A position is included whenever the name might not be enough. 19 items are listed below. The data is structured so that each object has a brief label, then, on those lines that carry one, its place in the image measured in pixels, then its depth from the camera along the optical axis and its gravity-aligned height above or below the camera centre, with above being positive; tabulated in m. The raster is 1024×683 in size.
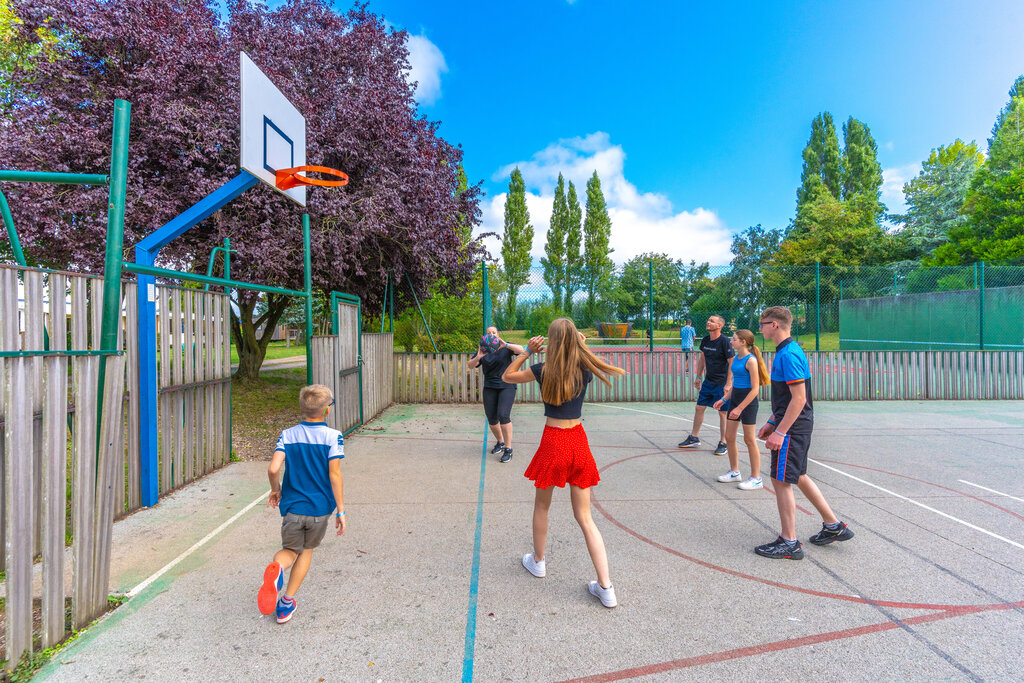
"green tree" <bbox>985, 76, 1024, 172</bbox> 28.56 +12.69
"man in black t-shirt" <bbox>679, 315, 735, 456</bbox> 6.33 -0.26
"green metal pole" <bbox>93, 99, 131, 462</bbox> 2.74 +0.58
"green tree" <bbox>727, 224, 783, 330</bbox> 13.95 +1.44
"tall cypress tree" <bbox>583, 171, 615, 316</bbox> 42.81 +9.70
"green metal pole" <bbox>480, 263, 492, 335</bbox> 11.30 +0.98
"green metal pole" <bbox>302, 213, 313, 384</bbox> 6.15 +0.61
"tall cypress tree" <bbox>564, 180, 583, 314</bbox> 43.34 +9.50
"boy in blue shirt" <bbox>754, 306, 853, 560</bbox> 3.51 -0.68
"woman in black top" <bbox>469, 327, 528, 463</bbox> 6.35 -0.53
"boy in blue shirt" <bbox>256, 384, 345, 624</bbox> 2.76 -0.78
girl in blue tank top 5.08 -0.53
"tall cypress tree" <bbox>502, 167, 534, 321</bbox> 39.25 +9.09
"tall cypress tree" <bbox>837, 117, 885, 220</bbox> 42.66 +14.95
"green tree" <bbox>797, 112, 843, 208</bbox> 43.44 +15.22
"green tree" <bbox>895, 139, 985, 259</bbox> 29.05 +8.29
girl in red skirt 2.97 -0.50
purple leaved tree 8.88 +3.79
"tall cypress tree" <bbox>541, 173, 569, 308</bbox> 43.41 +9.66
